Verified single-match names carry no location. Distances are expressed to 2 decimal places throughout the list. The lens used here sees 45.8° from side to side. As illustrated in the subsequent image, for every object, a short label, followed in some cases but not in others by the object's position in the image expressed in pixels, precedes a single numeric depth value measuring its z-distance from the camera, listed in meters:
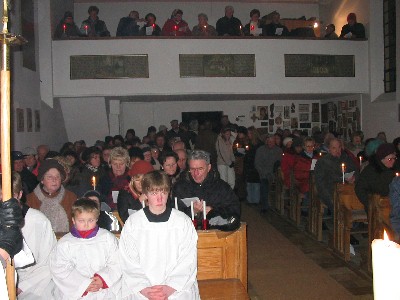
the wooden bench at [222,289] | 3.90
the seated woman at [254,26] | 13.63
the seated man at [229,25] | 13.53
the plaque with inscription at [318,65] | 13.34
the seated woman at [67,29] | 12.84
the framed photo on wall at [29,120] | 10.62
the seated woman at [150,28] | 12.95
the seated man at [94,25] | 13.09
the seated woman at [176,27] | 13.24
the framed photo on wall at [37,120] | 11.29
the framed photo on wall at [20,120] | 9.96
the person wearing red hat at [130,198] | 4.67
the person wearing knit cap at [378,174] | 5.93
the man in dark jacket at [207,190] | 4.59
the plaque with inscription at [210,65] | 12.93
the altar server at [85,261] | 3.55
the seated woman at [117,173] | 5.92
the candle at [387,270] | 0.98
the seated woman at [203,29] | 13.28
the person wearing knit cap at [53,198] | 4.57
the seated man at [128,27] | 13.05
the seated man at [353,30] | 13.57
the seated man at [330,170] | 7.54
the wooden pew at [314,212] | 7.88
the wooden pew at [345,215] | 6.77
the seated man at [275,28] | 13.47
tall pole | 1.99
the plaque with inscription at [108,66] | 12.61
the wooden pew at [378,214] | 5.70
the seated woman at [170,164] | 6.06
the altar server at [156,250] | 3.52
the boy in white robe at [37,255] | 3.57
